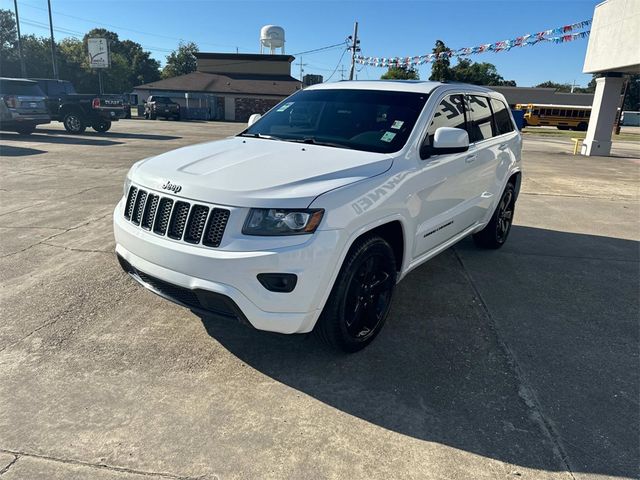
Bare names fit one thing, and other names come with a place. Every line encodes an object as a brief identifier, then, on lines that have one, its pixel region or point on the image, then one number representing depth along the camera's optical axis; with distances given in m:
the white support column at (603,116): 18.66
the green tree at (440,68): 45.84
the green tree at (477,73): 67.82
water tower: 57.05
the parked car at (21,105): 15.45
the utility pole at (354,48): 41.38
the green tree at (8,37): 69.62
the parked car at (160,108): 35.44
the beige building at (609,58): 15.82
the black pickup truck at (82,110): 18.31
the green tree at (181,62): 93.88
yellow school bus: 44.69
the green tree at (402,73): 57.29
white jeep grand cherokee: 2.67
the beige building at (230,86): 42.94
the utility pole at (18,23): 35.64
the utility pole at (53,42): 36.41
